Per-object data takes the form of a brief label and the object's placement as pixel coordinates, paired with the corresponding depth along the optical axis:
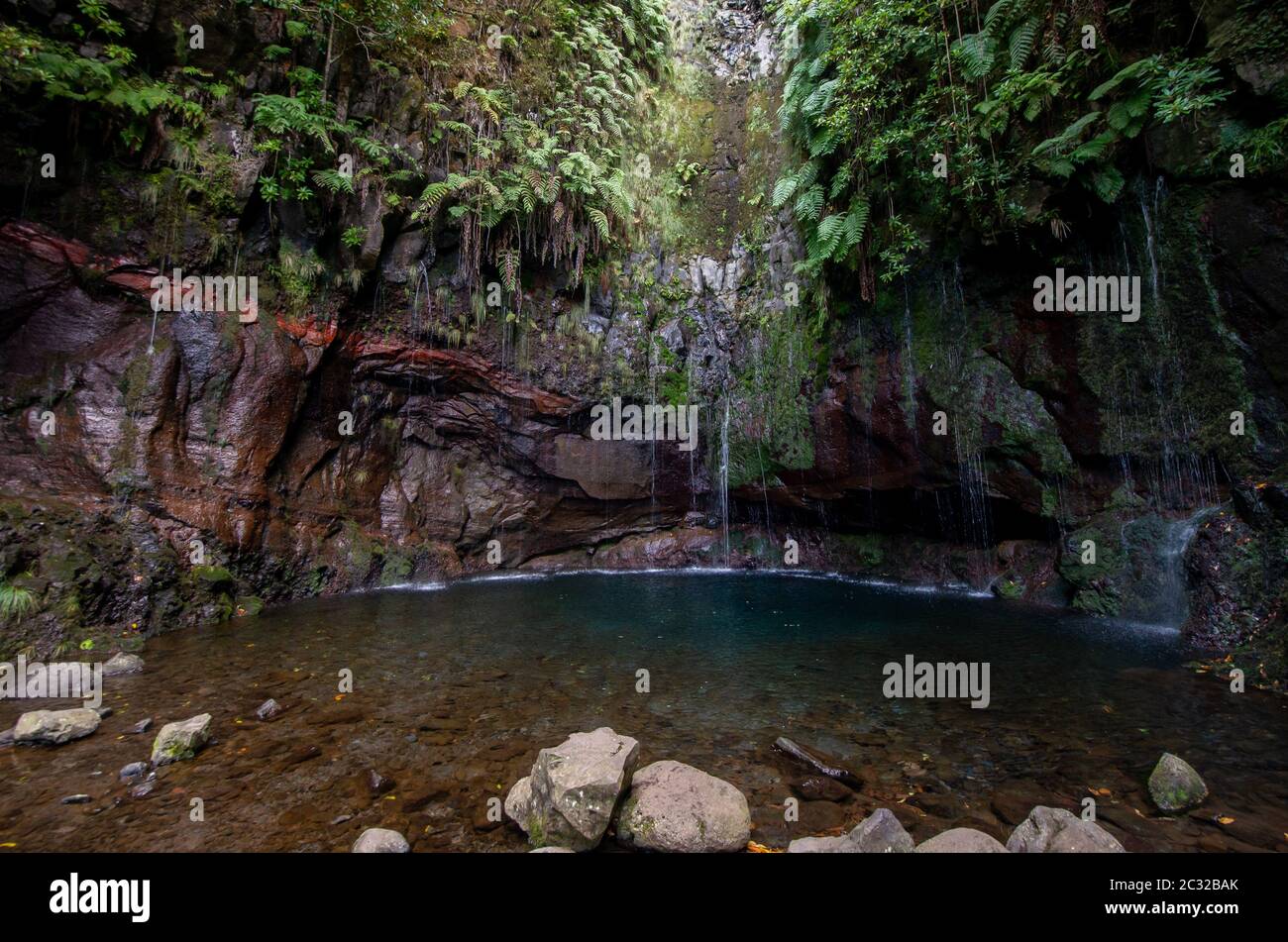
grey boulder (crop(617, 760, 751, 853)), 2.85
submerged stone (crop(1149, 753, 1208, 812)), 3.24
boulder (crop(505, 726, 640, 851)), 2.89
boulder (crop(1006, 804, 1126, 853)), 2.50
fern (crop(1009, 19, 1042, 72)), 7.49
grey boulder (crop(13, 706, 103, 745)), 3.94
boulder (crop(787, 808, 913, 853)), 2.71
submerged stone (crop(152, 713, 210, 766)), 3.76
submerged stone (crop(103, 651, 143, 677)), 5.46
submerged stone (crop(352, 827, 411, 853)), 2.75
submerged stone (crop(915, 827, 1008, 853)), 2.63
